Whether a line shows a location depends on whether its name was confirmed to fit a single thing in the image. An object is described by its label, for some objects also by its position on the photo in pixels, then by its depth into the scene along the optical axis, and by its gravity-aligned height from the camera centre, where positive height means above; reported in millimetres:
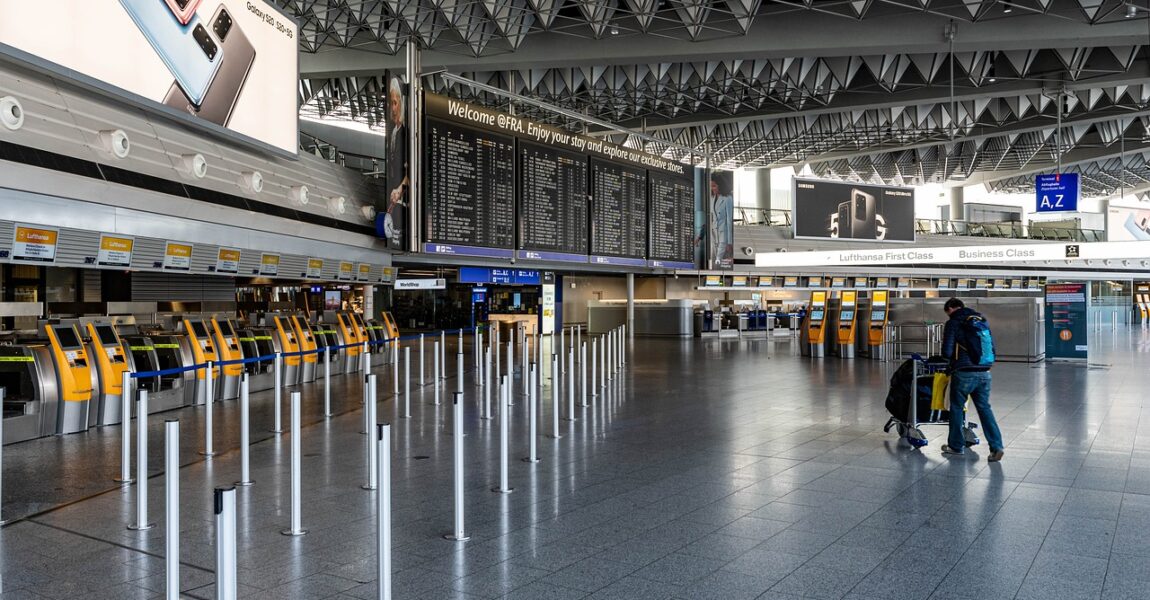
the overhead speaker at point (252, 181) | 13141 +2015
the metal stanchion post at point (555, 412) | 8096 -1163
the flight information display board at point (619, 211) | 20578 +2350
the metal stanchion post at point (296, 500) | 4891 -1227
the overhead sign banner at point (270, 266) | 13608 +640
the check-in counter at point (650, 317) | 28312 -659
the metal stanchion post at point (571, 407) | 9141 -1263
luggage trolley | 7891 -1032
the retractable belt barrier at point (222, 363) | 8125 -760
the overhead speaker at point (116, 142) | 10156 +2077
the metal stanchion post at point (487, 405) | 9680 -1296
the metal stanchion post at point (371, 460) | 5735 -1172
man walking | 7074 -661
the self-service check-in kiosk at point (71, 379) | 8508 -797
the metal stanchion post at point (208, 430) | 7261 -1156
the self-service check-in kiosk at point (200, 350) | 10875 -650
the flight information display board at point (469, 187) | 16281 +2417
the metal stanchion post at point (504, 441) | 5893 -1055
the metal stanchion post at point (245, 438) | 6191 -1054
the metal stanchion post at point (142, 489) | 5027 -1176
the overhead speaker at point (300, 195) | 14555 +1969
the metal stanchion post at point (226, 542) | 2816 -865
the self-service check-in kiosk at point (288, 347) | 13250 -747
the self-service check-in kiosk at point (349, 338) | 15645 -711
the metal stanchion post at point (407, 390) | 9767 -1134
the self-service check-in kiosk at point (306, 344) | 13797 -734
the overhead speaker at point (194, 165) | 11719 +2044
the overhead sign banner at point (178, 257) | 11289 +667
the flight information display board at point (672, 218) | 22625 +2353
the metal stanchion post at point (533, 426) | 6984 -1106
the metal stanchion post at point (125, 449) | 6285 -1156
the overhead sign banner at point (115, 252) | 10039 +672
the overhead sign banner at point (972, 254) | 20188 +1170
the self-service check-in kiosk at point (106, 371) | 9062 -765
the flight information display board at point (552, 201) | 18469 +2385
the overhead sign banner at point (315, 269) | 14852 +620
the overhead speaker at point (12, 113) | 8469 +2066
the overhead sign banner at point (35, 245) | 8734 +676
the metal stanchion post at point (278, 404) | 7866 -1038
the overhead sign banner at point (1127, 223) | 42469 +3826
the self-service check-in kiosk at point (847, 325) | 19453 -690
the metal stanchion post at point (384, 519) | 3553 -1006
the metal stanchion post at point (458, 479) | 4762 -1092
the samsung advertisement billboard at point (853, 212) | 29203 +3181
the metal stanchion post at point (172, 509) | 3236 -975
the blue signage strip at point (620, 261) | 20516 +1005
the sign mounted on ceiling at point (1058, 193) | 20250 +2609
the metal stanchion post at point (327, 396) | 9761 -1153
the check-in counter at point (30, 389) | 8164 -877
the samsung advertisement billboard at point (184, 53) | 8656 +3238
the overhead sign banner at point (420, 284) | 18672 +407
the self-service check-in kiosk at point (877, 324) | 18969 -655
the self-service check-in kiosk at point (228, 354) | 11508 -749
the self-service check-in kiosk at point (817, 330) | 19734 -810
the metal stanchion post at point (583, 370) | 10867 -986
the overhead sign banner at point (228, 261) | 12383 +667
